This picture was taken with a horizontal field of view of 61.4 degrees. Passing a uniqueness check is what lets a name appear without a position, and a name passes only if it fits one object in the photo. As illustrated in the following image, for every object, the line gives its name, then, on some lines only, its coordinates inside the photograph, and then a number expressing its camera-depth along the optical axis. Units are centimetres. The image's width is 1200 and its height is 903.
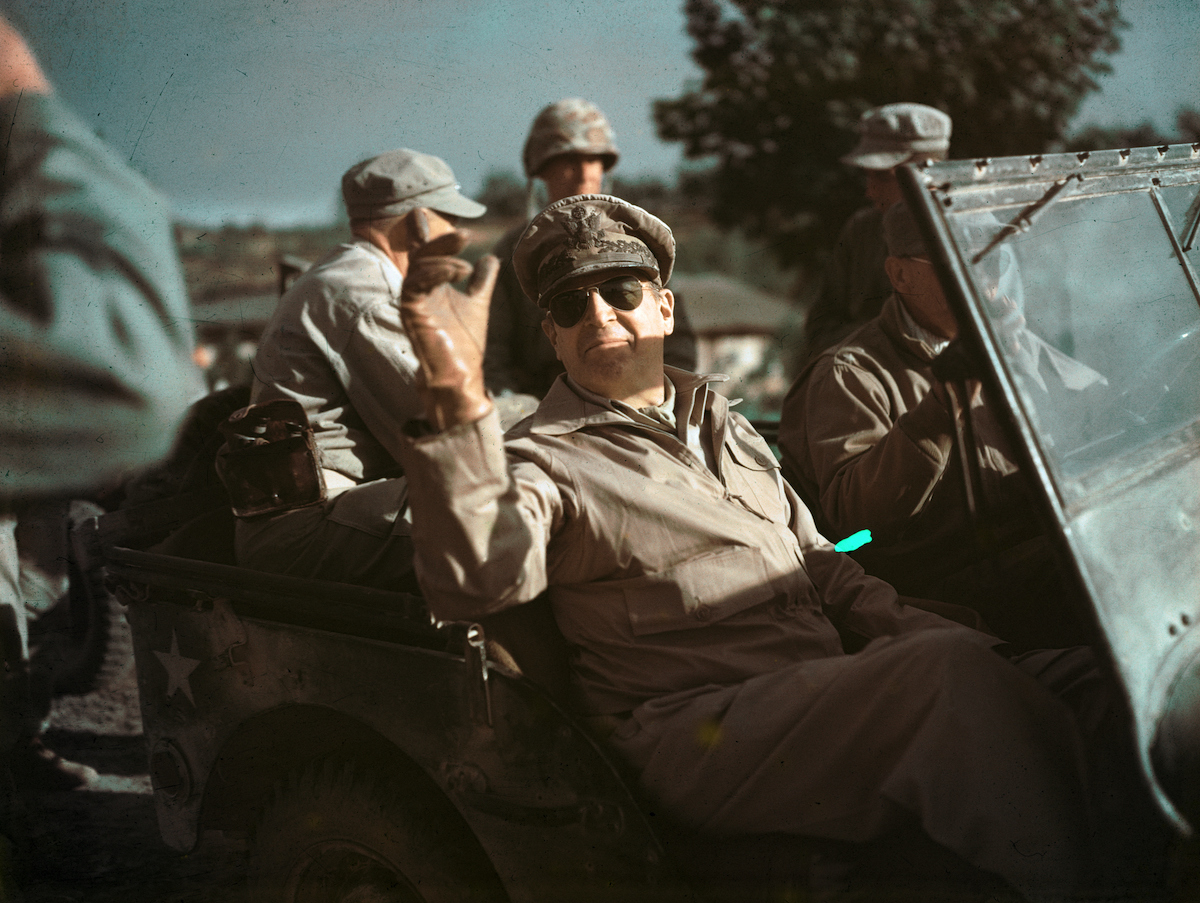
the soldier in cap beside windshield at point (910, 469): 260
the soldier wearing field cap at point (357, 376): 258
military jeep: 171
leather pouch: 258
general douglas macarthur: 165
